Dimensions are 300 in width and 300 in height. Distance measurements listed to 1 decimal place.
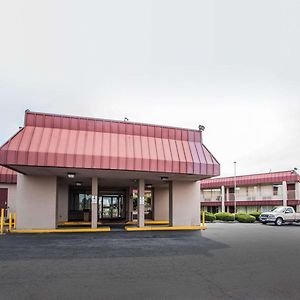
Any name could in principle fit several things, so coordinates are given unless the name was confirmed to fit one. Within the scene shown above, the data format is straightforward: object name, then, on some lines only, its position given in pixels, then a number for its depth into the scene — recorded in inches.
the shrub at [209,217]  1471.5
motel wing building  1975.4
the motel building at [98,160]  732.7
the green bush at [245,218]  1419.8
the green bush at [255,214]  1552.7
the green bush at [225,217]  1517.0
